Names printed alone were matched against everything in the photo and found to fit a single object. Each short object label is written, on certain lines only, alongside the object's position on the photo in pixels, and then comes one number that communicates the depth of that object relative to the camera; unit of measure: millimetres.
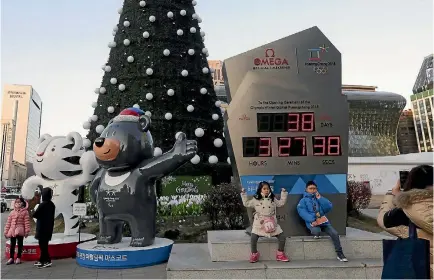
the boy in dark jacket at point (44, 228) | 7320
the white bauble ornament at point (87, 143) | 12734
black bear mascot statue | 7488
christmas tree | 12844
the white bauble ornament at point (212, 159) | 12492
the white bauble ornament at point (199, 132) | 12305
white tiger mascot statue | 9016
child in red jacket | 7566
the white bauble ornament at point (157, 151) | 11458
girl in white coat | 6449
